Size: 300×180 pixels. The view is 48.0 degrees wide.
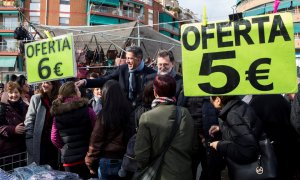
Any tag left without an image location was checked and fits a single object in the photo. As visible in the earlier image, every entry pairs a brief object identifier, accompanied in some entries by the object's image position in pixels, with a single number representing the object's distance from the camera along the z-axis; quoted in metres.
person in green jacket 2.62
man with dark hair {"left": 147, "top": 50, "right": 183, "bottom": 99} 3.73
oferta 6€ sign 3.69
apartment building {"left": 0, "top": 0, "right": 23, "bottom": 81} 39.56
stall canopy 10.48
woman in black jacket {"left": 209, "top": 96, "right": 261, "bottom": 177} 2.50
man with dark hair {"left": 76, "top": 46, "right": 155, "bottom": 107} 3.83
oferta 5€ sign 2.44
